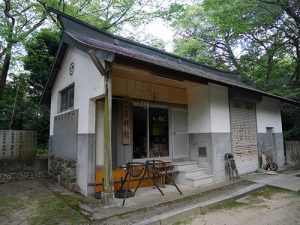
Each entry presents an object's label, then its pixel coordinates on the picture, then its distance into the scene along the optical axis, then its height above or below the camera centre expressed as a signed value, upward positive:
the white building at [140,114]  6.33 +0.81
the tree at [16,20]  13.55 +7.79
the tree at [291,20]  12.00 +6.51
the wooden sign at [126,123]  7.04 +0.47
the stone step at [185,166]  7.79 -0.96
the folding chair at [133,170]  5.74 -0.91
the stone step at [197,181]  7.22 -1.37
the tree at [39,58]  13.04 +4.60
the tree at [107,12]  15.70 +8.77
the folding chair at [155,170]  6.25 -0.91
